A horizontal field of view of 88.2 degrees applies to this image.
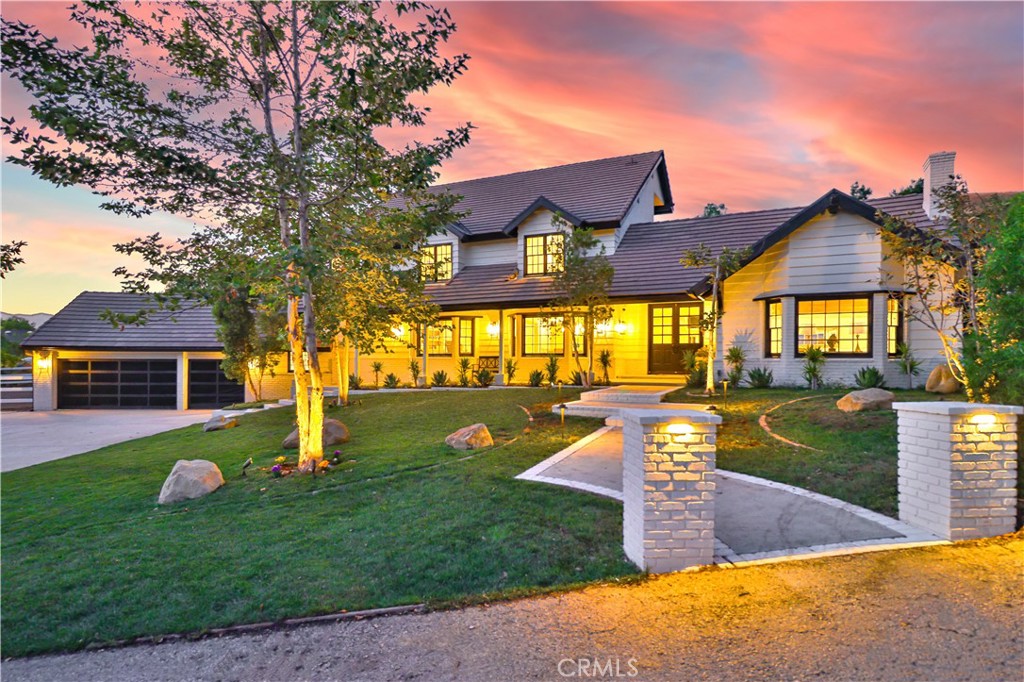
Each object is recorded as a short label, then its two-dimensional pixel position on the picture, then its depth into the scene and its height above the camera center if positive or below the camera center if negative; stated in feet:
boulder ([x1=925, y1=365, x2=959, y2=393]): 37.45 -3.62
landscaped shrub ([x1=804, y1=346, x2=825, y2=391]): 45.57 -2.95
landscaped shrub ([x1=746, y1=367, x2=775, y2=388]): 47.67 -4.18
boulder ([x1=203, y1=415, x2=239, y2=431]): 46.39 -8.06
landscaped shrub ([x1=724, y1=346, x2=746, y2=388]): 49.70 -2.92
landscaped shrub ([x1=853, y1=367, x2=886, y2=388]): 42.06 -3.73
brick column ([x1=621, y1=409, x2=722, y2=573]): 14.69 -4.36
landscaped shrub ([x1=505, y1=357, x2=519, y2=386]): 59.52 -4.29
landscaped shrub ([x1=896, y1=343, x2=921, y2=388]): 44.06 -2.66
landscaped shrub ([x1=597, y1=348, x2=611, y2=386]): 55.36 -2.99
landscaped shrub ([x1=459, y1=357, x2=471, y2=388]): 60.34 -4.50
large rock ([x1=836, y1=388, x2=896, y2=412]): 31.96 -4.19
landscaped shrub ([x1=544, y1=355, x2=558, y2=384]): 54.90 -3.86
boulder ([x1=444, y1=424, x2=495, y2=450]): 31.07 -6.30
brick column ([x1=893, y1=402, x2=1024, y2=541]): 16.51 -4.36
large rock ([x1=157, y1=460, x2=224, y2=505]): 25.51 -7.38
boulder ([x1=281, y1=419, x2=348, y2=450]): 34.91 -6.85
